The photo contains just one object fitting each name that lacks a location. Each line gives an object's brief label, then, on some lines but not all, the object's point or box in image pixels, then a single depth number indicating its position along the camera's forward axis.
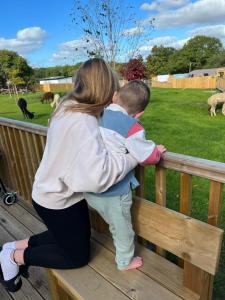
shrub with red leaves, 10.58
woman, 1.15
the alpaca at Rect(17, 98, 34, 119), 10.03
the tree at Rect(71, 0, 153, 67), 9.30
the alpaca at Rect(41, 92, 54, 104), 16.50
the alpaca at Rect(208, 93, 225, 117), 8.19
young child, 1.21
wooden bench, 1.19
